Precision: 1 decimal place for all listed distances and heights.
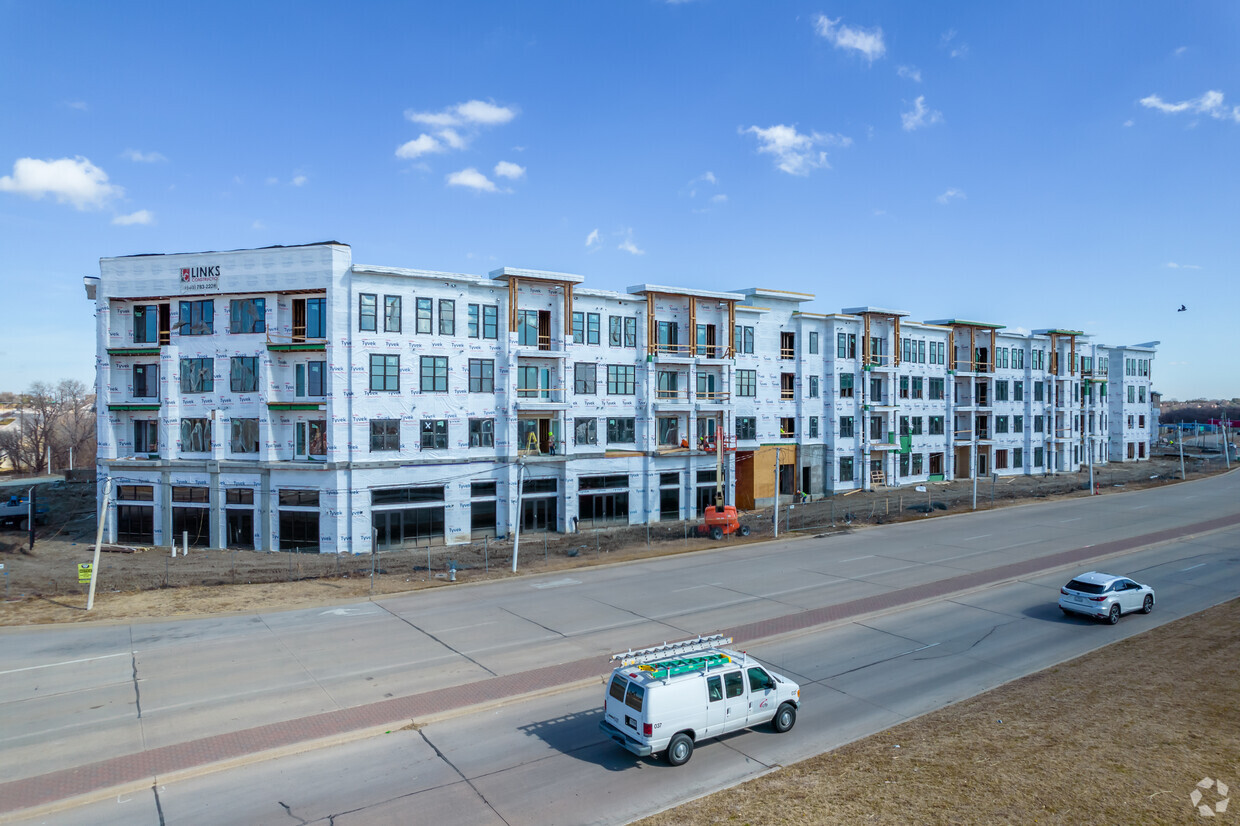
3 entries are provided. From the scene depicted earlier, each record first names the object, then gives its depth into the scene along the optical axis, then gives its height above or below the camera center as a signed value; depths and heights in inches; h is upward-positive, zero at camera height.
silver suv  1021.2 -239.5
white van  585.3 -223.4
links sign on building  1727.4 +342.3
